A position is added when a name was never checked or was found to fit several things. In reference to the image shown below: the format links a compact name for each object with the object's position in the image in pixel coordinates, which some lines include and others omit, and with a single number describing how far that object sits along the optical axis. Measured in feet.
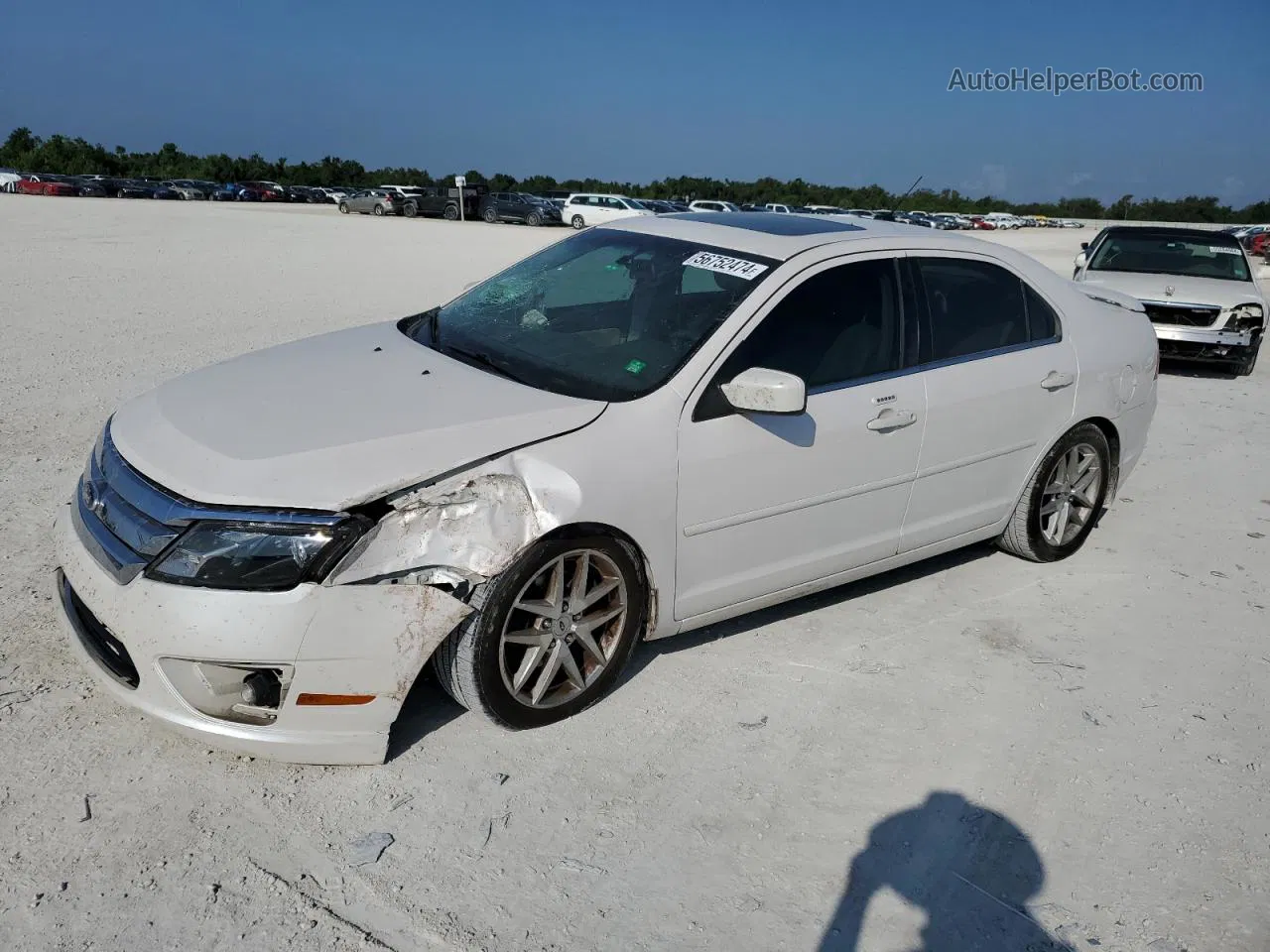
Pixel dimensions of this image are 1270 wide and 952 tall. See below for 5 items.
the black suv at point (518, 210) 132.87
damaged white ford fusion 9.54
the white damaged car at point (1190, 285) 33.17
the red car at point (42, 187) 143.54
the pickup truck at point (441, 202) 140.56
